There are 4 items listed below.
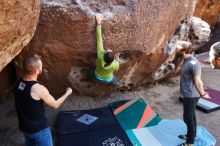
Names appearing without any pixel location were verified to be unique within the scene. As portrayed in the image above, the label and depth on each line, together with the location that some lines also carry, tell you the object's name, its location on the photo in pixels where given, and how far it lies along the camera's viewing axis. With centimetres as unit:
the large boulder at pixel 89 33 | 527
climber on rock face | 529
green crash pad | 540
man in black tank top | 350
